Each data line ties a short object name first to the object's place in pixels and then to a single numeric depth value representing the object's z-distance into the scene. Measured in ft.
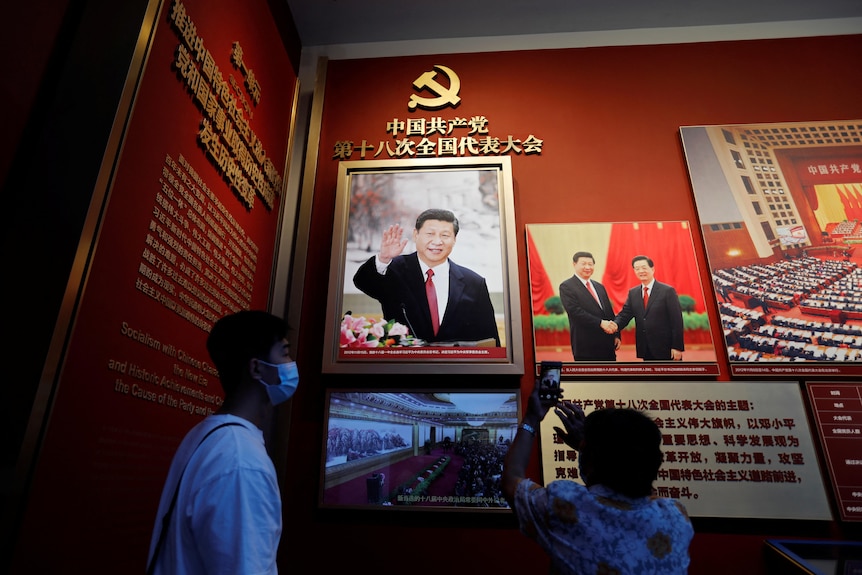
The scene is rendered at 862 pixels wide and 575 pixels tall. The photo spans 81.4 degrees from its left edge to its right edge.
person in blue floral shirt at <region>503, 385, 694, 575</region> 3.70
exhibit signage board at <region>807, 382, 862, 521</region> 7.16
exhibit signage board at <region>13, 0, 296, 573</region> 4.25
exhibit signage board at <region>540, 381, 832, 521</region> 7.22
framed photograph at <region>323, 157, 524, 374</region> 8.11
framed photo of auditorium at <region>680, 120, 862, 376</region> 8.05
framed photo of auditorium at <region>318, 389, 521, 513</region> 7.51
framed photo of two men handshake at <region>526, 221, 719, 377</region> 8.09
